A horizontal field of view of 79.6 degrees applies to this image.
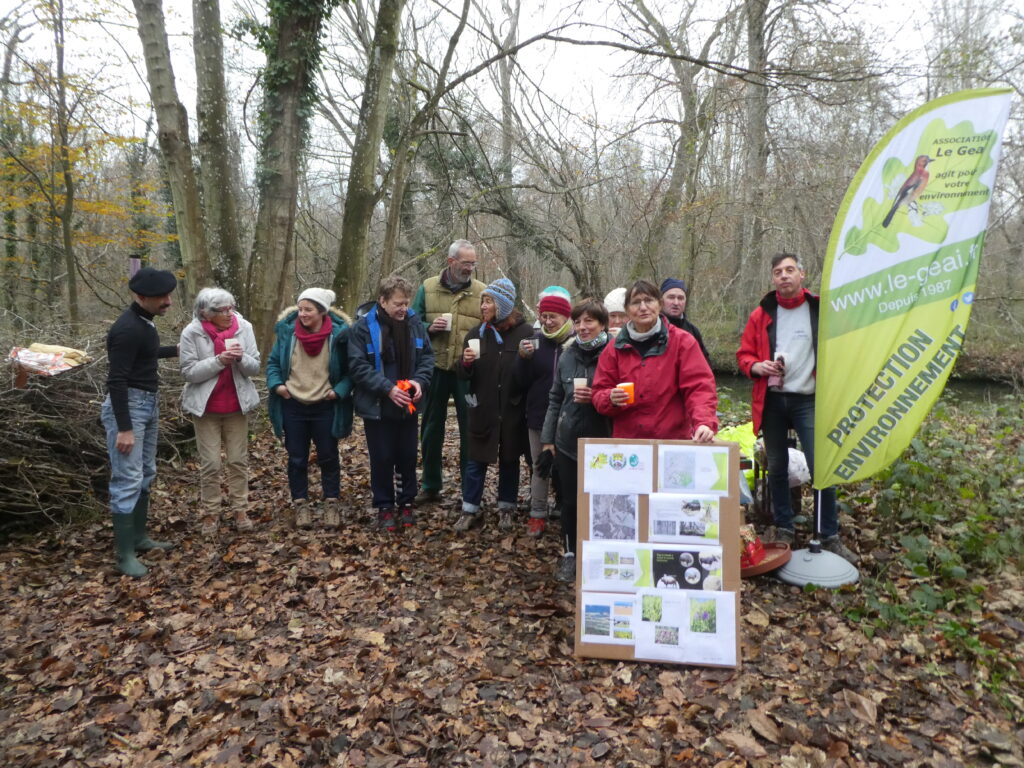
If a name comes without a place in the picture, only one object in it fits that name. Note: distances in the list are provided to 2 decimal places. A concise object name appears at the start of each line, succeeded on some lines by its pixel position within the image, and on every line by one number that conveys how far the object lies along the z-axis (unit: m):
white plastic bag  4.52
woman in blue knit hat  4.95
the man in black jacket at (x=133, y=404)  4.31
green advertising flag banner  3.48
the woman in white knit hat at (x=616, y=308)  4.89
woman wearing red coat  3.59
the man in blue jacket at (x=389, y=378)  4.90
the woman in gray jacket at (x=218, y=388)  4.80
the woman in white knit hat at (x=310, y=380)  5.07
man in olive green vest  5.38
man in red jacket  4.12
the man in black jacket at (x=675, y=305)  5.20
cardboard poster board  3.21
